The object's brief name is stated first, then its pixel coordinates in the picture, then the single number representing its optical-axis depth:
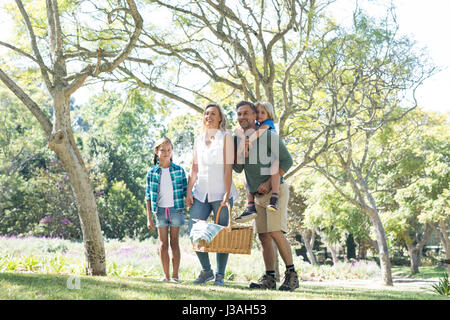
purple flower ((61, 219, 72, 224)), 20.39
